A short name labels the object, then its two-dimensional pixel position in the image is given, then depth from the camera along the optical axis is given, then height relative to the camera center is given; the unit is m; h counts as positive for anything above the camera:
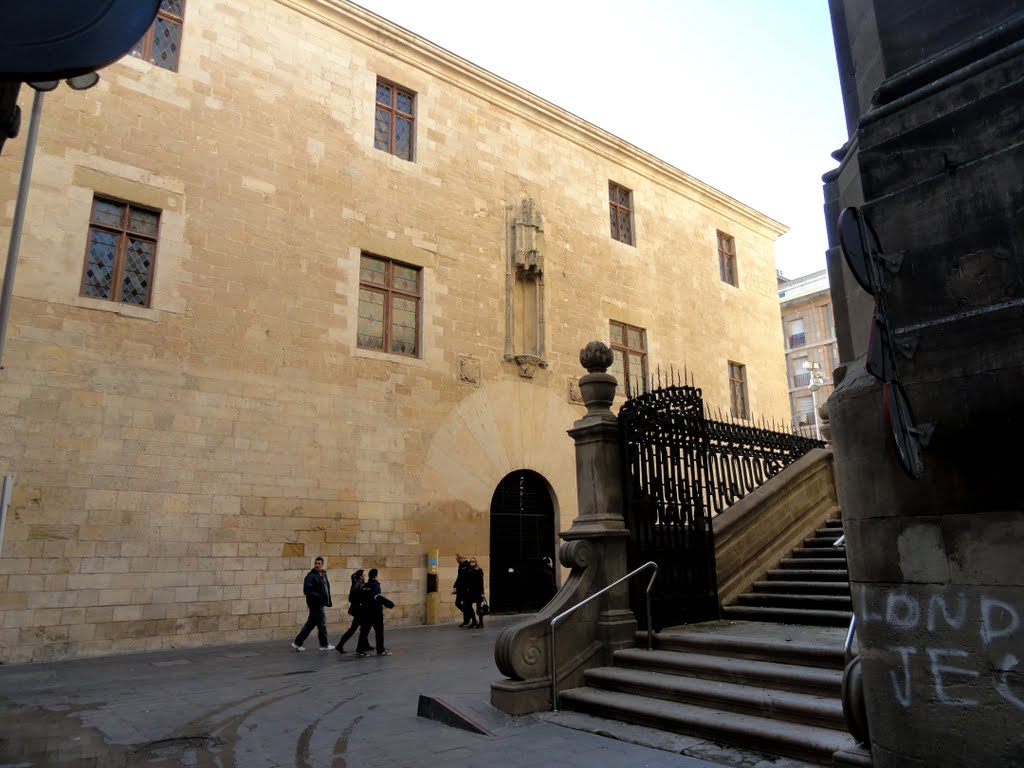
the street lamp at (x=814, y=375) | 24.17 +5.97
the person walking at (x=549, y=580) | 14.94 -0.97
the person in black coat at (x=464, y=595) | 13.20 -1.14
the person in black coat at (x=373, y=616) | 10.14 -1.16
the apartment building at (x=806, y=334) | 45.28 +13.24
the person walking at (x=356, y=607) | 10.31 -1.05
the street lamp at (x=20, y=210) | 7.88 +4.13
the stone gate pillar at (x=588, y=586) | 6.18 -0.51
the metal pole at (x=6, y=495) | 7.39 +0.49
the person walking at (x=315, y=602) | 10.62 -0.99
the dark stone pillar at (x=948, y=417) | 3.29 +0.60
